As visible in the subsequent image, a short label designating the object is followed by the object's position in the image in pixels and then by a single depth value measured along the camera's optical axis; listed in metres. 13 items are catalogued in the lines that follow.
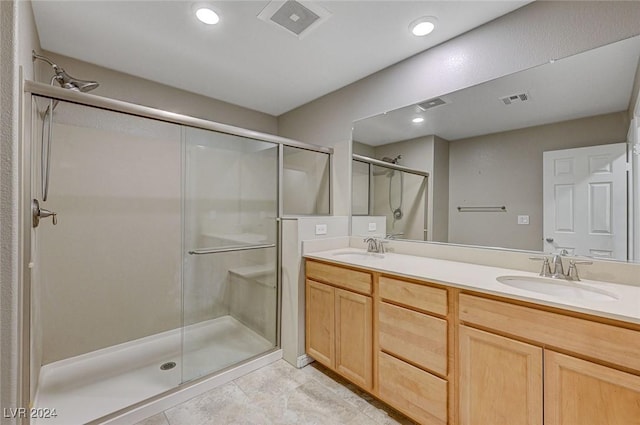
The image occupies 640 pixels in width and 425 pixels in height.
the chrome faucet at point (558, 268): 1.40
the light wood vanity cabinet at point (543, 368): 0.95
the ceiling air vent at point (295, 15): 1.64
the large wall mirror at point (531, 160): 1.38
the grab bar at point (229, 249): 2.11
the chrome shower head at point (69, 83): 1.66
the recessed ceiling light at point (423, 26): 1.73
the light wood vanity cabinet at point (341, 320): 1.75
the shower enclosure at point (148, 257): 2.01
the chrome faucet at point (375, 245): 2.28
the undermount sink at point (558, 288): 1.28
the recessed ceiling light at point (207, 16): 1.67
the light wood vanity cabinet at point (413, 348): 1.39
